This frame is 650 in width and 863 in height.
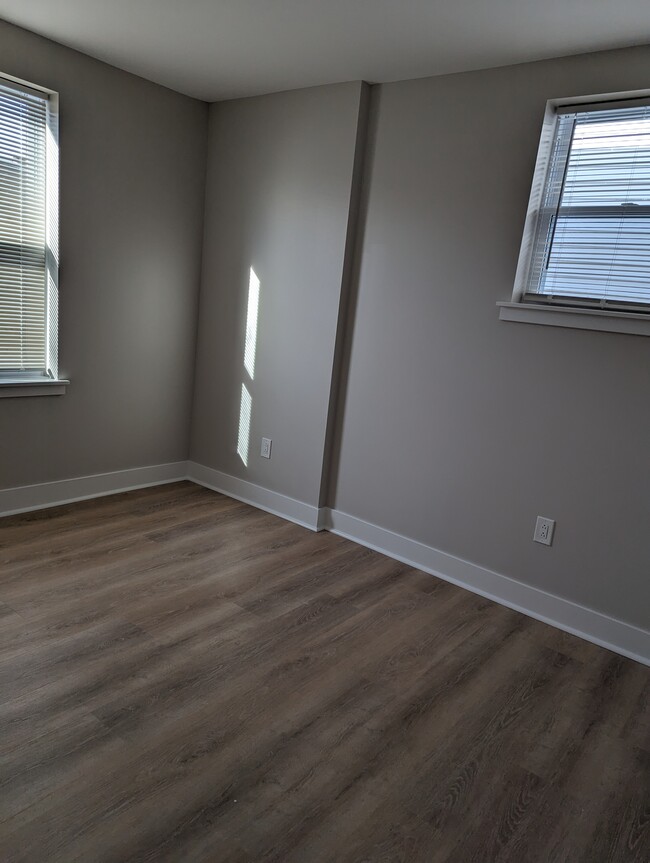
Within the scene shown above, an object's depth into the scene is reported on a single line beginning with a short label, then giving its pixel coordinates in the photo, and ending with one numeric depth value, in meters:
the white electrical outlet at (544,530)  2.76
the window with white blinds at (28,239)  3.03
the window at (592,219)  2.49
